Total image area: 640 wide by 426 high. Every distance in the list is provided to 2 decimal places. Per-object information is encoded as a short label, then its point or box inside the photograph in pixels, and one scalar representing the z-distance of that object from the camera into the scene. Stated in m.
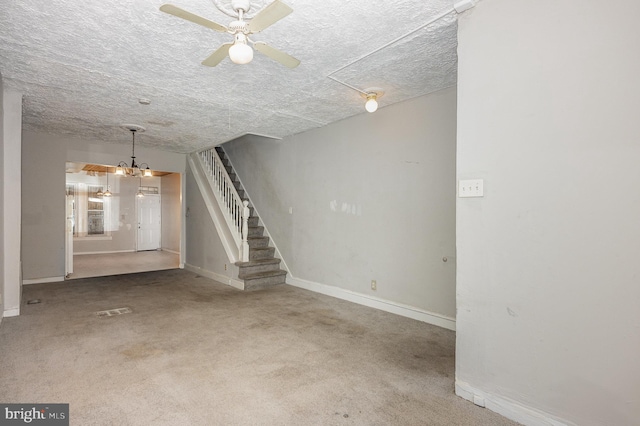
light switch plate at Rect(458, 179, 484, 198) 2.06
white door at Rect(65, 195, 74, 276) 6.18
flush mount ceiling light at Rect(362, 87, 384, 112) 3.43
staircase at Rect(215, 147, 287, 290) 5.29
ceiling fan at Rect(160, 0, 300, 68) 1.70
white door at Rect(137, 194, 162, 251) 11.02
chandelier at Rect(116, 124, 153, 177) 5.05
